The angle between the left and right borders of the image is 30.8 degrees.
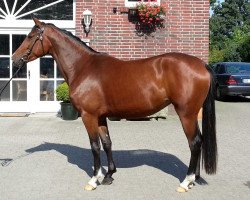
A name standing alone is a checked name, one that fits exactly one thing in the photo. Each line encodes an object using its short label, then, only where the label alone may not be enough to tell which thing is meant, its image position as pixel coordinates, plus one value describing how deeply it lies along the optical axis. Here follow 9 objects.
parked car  18.89
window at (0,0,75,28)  13.41
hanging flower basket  12.55
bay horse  5.96
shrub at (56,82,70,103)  12.23
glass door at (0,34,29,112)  13.36
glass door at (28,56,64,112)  13.39
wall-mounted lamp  12.61
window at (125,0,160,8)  12.77
